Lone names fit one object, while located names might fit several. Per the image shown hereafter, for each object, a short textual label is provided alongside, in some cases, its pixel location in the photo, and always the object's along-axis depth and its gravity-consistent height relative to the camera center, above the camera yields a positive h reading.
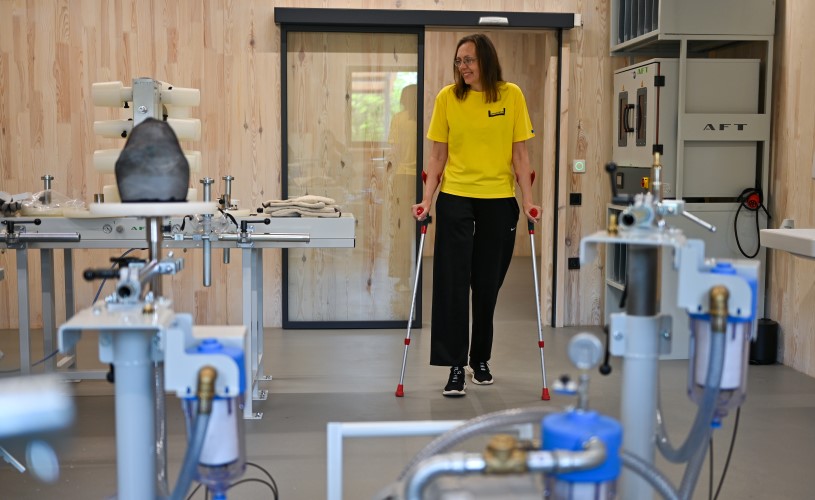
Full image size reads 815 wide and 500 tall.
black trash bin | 5.12 -0.99
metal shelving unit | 5.17 +0.33
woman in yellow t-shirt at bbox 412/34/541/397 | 4.32 -0.13
